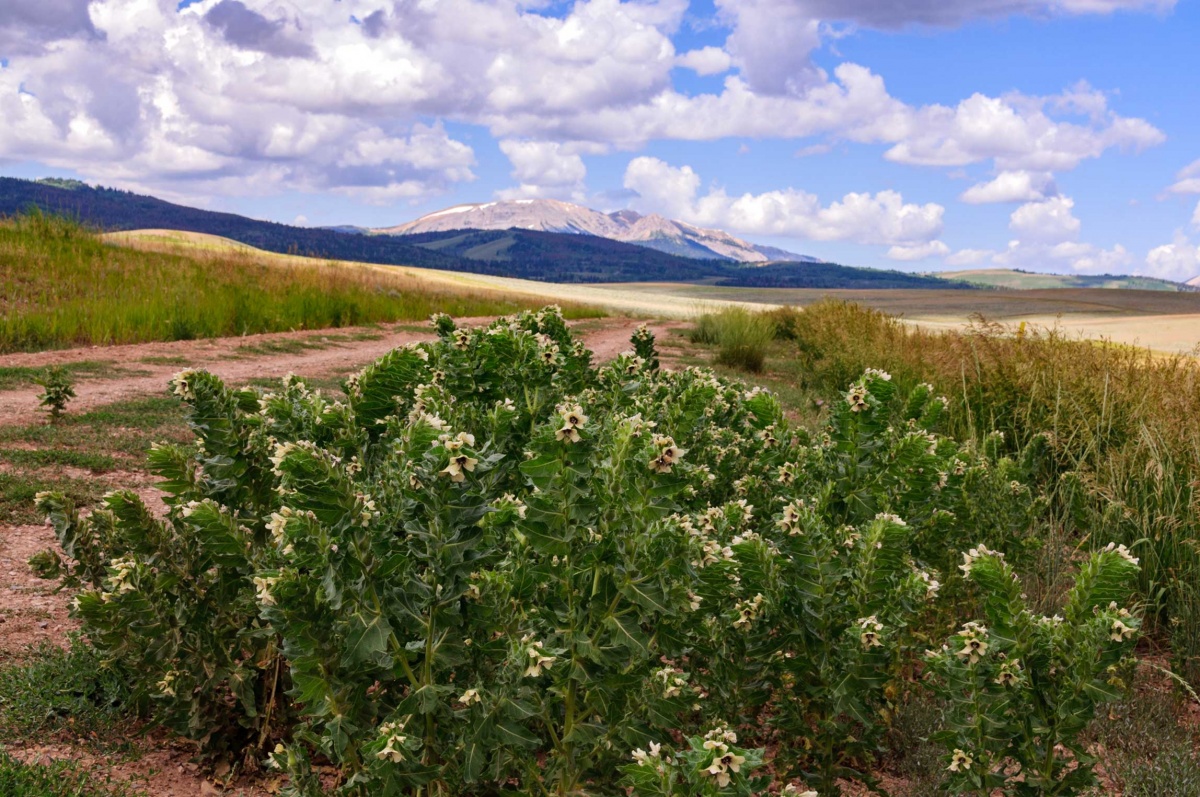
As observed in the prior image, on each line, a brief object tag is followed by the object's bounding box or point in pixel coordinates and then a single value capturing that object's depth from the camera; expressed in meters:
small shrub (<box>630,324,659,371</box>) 4.62
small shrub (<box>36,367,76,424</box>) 8.52
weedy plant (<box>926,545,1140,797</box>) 2.54
